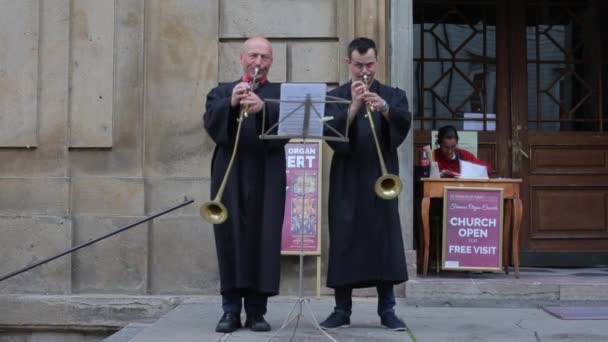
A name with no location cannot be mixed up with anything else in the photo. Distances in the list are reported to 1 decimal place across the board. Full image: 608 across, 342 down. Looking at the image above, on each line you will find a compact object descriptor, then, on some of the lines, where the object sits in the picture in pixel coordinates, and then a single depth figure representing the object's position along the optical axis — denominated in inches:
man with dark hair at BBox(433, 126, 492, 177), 357.5
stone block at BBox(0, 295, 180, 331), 323.9
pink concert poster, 323.0
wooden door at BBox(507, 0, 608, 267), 392.2
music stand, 225.6
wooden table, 338.6
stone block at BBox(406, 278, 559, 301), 320.5
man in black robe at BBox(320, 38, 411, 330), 240.8
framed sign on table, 339.0
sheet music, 225.8
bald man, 241.1
